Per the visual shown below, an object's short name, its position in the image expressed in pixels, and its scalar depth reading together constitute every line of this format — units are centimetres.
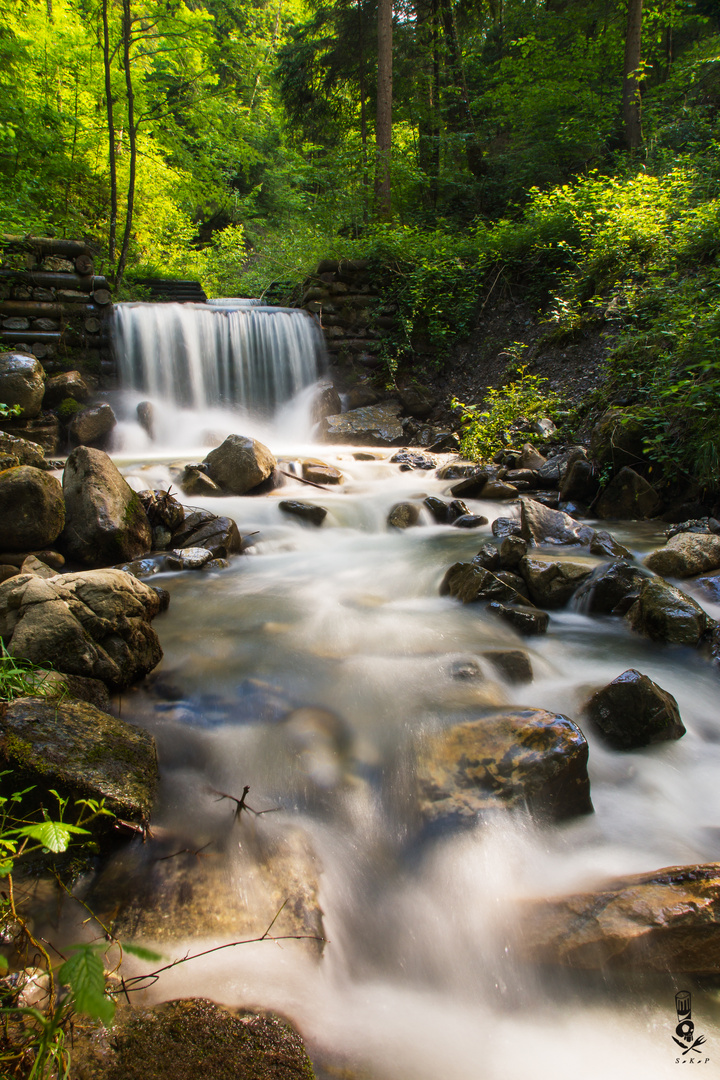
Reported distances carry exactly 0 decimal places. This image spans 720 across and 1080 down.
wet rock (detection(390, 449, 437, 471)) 809
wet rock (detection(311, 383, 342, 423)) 1023
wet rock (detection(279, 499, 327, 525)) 605
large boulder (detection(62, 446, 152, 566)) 458
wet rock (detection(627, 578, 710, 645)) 356
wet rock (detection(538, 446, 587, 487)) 669
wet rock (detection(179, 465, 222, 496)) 641
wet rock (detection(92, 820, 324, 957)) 184
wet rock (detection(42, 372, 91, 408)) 833
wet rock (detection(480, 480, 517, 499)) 652
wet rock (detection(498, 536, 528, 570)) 442
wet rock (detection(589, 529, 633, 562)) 478
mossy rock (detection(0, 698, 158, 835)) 200
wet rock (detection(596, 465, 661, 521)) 593
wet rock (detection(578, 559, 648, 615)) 403
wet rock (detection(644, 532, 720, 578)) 436
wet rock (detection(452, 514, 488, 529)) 600
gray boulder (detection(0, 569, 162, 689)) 274
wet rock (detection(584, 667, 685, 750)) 280
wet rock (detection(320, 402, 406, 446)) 972
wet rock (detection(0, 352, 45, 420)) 709
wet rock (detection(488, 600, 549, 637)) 382
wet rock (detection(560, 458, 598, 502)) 629
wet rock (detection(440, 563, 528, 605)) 412
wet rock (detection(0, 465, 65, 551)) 419
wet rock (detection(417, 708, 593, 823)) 238
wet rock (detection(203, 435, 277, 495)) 654
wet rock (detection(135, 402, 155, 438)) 882
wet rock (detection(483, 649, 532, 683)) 329
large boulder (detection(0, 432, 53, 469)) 535
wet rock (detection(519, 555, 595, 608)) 419
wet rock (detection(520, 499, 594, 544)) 519
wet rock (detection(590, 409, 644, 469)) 607
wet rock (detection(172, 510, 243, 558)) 519
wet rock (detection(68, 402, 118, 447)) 792
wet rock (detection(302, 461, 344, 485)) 732
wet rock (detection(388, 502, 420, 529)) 620
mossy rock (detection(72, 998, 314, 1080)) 131
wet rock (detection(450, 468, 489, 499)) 662
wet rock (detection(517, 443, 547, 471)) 725
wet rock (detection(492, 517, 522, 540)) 539
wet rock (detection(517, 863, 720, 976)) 175
